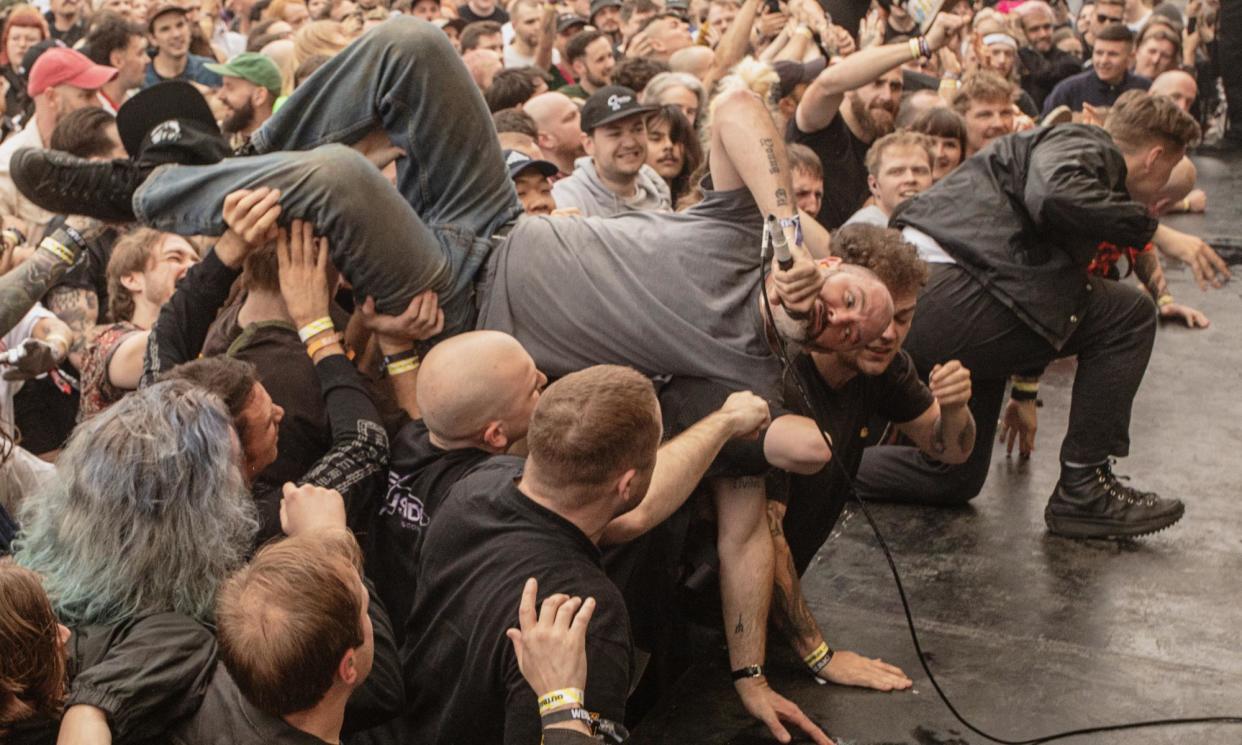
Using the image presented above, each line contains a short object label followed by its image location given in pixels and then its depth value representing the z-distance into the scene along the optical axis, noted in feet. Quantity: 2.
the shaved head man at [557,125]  21.02
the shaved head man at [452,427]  10.21
